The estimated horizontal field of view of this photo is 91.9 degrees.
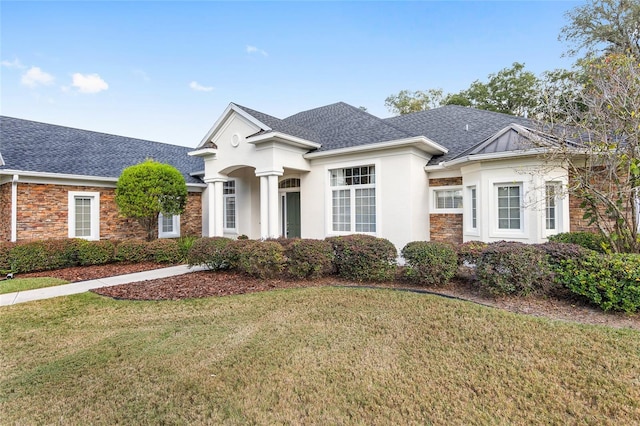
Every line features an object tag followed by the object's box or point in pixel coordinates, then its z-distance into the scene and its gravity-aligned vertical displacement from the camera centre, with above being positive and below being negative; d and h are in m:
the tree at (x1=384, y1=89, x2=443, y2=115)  31.61 +12.28
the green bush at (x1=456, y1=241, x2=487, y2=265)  6.44 -0.76
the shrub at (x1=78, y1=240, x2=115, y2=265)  10.54 -1.09
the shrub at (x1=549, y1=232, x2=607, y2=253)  7.20 -0.60
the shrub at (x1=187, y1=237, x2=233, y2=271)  8.74 -0.97
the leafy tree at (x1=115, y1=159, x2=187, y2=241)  12.05 +1.18
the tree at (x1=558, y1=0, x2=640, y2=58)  17.00 +10.87
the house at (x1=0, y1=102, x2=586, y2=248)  9.09 +1.41
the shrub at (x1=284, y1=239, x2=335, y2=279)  7.59 -0.99
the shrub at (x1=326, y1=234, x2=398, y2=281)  7.21 -0.97
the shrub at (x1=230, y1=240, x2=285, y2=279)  7.78 -1.02
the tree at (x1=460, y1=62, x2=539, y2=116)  25.66 +10.78
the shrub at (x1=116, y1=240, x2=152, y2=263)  10.90 -1.12
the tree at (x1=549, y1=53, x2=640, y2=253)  5.76 +1.37
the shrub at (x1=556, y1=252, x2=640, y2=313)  4.94 -1.09
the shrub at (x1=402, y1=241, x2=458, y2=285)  6.59 -1.00
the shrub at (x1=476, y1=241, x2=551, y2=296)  5.73 -1.04
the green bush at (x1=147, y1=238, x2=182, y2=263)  10.87 -1.13
